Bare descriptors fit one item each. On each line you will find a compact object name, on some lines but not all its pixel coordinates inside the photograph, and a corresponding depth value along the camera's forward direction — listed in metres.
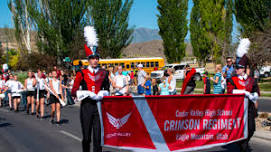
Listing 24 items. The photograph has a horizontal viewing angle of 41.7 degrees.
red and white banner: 5.71
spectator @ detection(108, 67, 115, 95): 14.88
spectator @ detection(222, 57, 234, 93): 10.96
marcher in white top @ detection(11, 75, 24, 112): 15.85
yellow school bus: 38.47
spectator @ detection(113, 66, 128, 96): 11.65
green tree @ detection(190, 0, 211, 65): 43.47
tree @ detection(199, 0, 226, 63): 40.88
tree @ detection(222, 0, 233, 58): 24.52
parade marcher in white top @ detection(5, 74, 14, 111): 16.07
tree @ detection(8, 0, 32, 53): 43.21
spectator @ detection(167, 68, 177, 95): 11.13
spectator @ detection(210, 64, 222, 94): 12.07
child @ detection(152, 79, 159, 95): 16.19
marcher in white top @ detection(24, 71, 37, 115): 14.13
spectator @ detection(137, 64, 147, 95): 15.90
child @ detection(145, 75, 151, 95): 15.84
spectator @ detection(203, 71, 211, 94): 14.11
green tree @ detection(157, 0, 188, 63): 42.66
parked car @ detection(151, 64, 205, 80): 36.31
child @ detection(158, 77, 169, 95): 11.44
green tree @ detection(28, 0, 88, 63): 36.28
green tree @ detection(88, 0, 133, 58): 38.66
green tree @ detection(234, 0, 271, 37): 28.21
